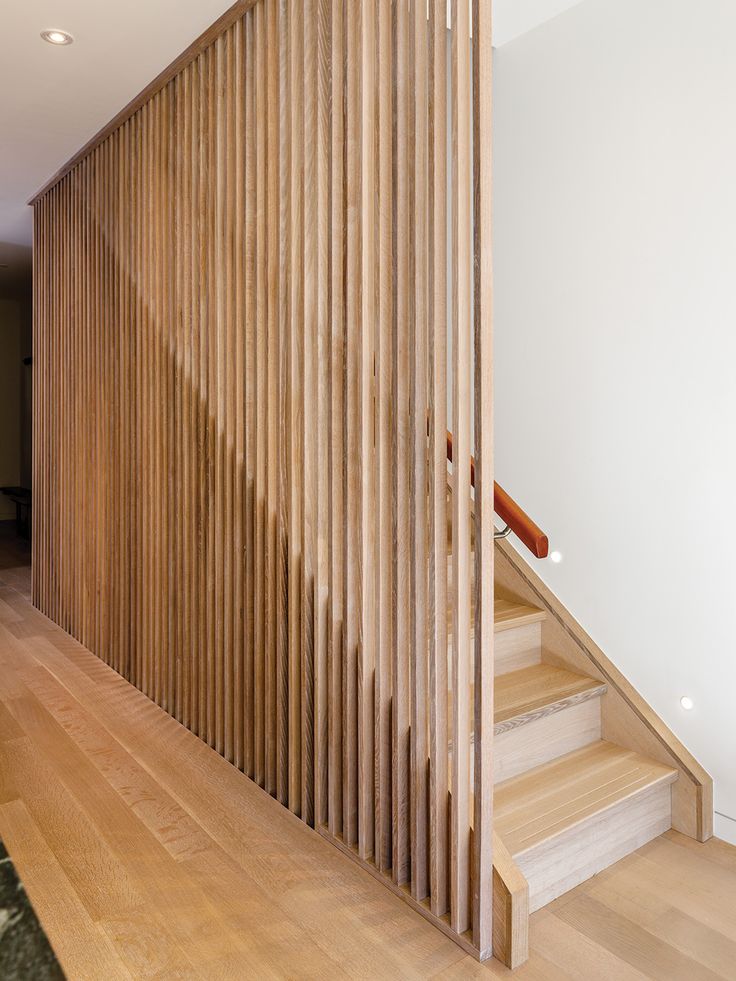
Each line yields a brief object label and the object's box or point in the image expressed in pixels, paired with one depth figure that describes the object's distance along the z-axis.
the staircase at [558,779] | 1.97
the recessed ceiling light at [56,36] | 2.55
